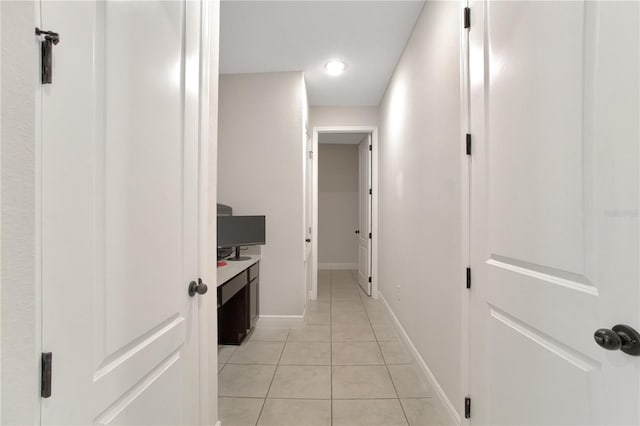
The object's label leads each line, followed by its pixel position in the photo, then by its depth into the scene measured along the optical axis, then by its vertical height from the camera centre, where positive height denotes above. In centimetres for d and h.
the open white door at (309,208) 382 +10
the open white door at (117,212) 57 +1
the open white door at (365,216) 430 -2
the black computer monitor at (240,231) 278 -17
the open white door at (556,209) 67 +2
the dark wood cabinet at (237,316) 259 -96
